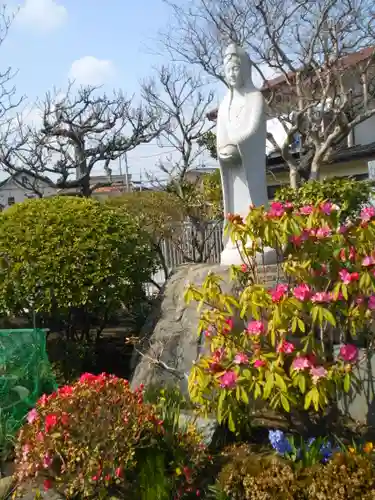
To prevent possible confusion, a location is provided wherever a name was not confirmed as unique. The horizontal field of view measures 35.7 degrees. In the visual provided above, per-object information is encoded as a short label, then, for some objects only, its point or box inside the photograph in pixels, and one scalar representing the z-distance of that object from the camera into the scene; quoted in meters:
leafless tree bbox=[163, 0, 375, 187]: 14.34
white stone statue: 6.14
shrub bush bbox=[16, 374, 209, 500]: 3.44
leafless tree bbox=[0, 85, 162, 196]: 18.84
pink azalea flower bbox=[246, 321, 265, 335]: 3.65
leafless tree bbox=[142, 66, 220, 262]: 9.41
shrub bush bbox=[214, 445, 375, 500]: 3.11
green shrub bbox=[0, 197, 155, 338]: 6.11
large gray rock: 5.31
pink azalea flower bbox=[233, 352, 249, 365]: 3.56
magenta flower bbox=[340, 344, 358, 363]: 3.53
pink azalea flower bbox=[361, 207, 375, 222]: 3.62
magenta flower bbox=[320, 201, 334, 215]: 3.70
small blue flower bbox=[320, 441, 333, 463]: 3.52
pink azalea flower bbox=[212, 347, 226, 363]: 3.77
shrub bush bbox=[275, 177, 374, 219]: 8.78
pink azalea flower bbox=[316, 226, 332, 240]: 3.62
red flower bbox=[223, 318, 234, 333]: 3.85
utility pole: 30.93
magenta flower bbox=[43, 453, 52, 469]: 3.46
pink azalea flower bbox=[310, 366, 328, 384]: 3.40
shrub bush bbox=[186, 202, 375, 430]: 3.46
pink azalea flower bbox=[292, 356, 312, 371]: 3.45
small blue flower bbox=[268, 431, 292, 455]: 3.59
